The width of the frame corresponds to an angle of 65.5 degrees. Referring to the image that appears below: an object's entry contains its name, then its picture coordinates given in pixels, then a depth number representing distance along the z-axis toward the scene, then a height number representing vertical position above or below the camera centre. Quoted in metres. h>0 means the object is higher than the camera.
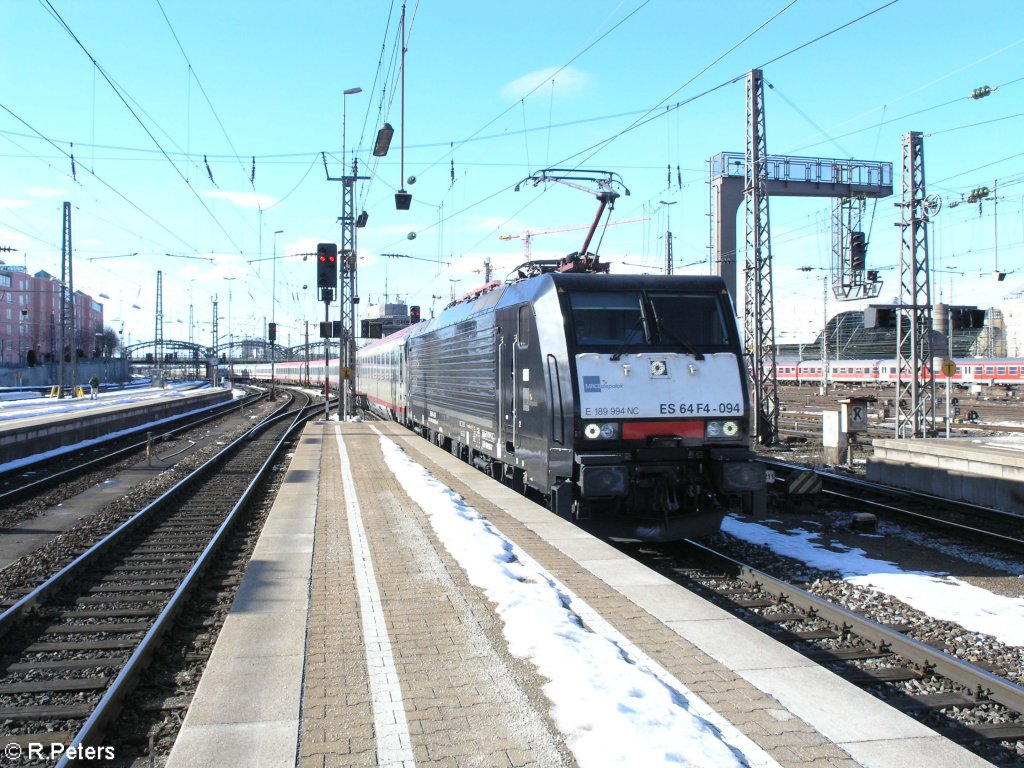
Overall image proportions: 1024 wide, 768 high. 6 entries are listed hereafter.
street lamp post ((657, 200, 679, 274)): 34.19 +5.44
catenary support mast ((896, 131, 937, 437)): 19.08 +2.12
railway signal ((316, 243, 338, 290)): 24.12 +3.37
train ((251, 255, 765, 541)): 8.70 -0.31
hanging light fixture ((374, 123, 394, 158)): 15.50 +4.68
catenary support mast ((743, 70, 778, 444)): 20.27 +3.06
